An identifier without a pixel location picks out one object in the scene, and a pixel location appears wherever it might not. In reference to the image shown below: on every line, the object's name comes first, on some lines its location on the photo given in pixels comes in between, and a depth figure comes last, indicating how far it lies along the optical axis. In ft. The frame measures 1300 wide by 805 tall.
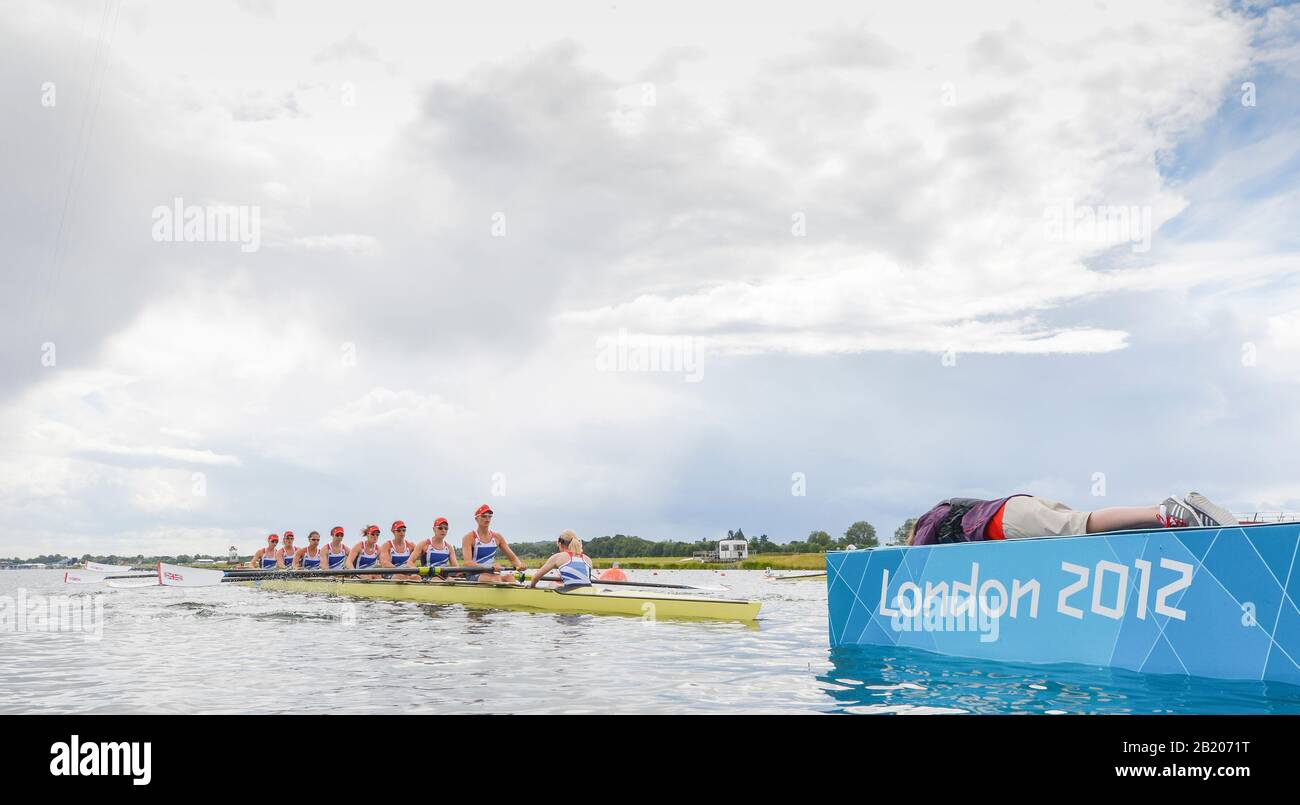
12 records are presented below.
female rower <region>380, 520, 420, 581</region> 82.84
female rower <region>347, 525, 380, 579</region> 87.71
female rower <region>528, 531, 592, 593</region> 57.62
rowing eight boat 50.19
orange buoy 60.70
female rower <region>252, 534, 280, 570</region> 108.37
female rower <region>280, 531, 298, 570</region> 105.70
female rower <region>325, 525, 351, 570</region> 96.17
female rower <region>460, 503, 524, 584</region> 69.92
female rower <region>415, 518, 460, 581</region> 75.51
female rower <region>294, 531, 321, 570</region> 100.53
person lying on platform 23.89
